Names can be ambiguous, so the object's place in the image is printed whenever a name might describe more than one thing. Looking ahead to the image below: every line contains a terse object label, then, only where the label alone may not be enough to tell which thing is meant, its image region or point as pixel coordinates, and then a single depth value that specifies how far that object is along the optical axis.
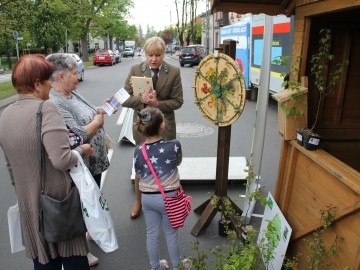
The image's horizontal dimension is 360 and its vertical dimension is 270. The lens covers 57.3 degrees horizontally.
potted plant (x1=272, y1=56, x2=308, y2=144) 2.64
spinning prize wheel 3.04
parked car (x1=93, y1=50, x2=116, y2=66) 32.78
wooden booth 2.08
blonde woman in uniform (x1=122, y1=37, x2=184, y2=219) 3.34
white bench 4.84
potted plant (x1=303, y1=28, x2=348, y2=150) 2.49
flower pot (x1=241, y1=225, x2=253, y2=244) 3.12
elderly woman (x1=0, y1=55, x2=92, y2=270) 1.94
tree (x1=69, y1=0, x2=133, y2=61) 35.53
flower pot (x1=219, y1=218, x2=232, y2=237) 3.53
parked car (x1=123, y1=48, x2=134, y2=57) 60.41
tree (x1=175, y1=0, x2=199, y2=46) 48.27
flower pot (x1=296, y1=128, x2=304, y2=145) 2.58
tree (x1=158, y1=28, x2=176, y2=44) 84.84
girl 2.50
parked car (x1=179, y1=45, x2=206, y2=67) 27.47
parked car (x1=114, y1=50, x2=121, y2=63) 38.29
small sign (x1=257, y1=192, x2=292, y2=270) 2.62
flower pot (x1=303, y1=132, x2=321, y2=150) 2.48
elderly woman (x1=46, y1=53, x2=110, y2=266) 2.51
